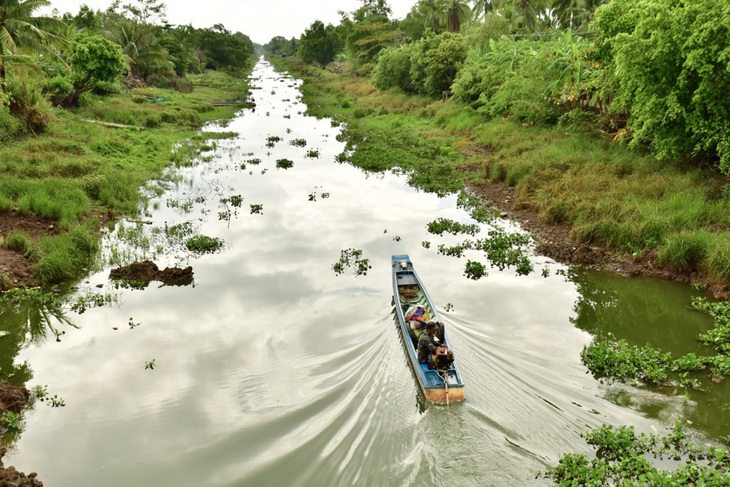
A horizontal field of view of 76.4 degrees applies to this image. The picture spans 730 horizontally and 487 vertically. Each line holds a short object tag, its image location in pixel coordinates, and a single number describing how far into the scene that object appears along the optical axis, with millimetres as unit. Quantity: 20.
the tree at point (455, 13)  51844
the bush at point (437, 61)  41250
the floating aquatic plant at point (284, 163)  28017
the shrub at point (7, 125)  23328
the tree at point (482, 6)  53062
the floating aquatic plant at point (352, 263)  15367
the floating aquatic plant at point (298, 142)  34094
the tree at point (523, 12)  46125
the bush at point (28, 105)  24688
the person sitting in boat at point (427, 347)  9781
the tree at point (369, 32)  67312
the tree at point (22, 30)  24234
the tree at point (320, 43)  101688
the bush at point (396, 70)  48594
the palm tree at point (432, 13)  55969
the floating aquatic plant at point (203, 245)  16719
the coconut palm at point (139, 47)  49125
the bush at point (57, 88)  32906
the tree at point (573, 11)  46125
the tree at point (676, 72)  14078
